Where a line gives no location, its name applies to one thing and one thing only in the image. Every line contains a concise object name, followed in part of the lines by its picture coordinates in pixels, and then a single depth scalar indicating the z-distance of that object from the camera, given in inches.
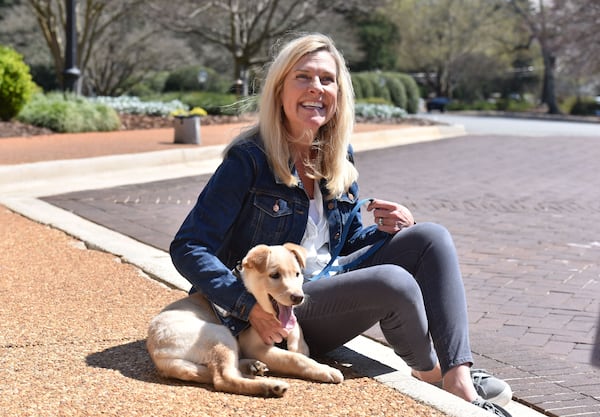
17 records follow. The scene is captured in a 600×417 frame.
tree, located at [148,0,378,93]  1033.5
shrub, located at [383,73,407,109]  1148.5
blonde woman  132.6
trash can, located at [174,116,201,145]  522.0
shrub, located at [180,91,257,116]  821.9
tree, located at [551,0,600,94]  1550.2
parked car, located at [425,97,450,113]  1732.3
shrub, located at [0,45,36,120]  585.6
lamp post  620.1
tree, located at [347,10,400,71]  1694.1
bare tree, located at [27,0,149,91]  930.2
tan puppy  124.3
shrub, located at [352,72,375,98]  1107.3
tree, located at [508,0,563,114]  1644.8
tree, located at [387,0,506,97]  1968.5
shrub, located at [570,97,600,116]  1681.8
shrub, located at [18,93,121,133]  578.9
